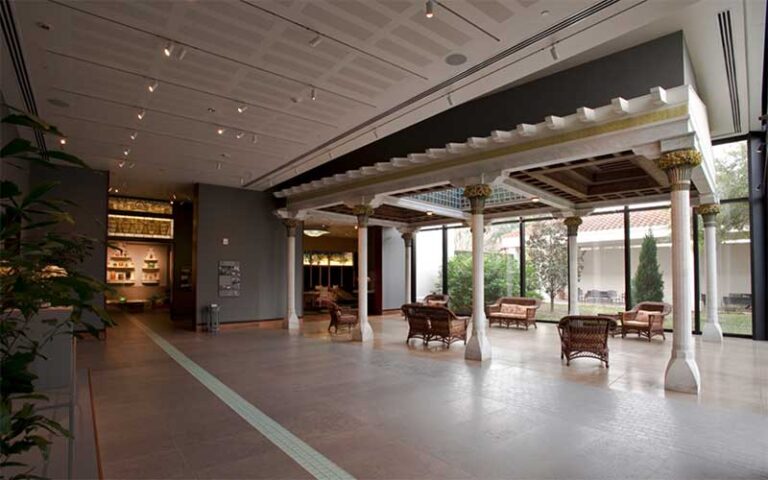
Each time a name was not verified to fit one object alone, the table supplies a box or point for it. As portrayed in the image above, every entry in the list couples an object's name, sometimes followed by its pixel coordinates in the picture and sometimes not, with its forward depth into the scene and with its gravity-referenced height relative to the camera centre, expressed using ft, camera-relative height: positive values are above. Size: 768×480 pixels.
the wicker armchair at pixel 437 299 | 47.61 -4.51
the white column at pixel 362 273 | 32.76 -1.12
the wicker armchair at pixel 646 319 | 33.06 -4.75
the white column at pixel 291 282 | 39.91 -2.21
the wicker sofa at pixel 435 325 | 29.37 -4.59
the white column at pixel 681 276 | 18.60 -0.72
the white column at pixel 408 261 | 52.34 -0.26
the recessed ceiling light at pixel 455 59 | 16.79 +7.93
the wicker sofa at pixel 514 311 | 39.96 -5.04
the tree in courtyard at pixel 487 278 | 49.01 -2.22
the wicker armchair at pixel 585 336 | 23.43 -4.24
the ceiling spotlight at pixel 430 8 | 13.30 +7.79
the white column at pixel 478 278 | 25.31 -1.16
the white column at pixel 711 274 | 31.78 -1.06
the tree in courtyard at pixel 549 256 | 45.01 +0.35
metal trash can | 37.09 -5.19
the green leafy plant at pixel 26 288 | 4.80 -0.35
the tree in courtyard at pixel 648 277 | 38.92 -1.59
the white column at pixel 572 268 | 38.78 -0.78
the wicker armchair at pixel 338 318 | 35.76 -4.97
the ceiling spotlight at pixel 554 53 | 16.15 +7.86
